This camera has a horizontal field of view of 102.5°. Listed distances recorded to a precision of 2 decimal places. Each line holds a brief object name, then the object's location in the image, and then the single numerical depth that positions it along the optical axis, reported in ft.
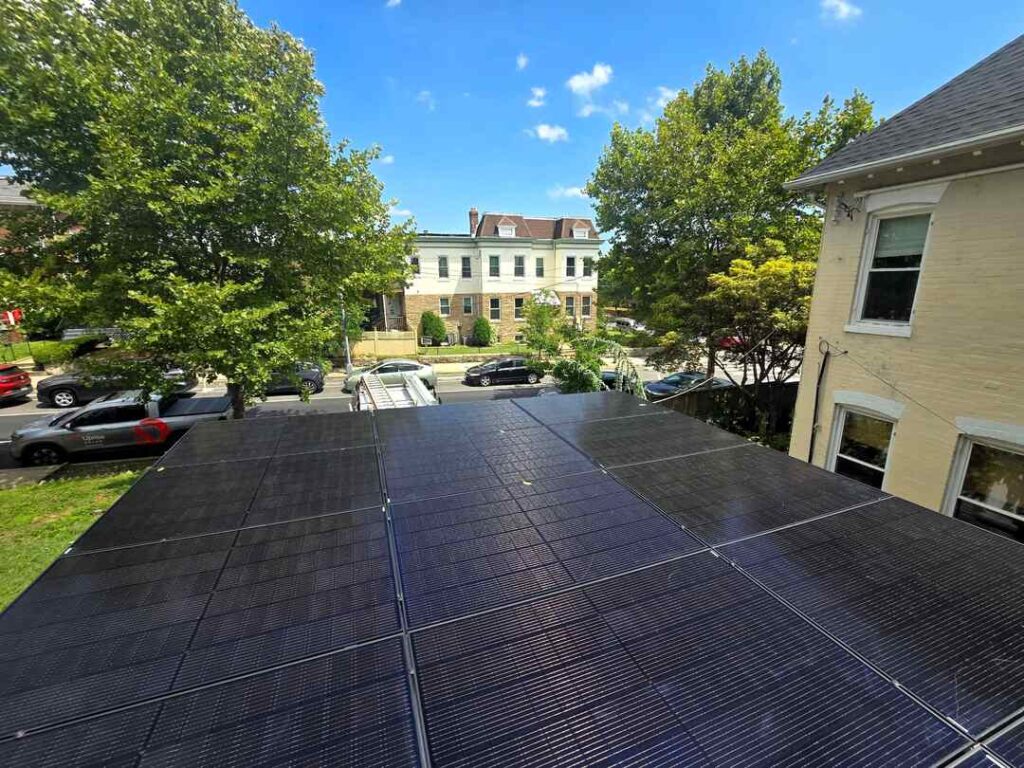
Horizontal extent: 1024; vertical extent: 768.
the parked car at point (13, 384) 46.73
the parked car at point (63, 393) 47.77
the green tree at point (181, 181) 22.63
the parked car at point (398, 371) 59.47
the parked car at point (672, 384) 51.49
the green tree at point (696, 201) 42.86
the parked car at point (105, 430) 31.94
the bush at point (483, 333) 95.35
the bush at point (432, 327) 94.17
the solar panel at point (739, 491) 10.89
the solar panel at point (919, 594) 6.41
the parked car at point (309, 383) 34.62
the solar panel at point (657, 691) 5.36
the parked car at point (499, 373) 67.21
